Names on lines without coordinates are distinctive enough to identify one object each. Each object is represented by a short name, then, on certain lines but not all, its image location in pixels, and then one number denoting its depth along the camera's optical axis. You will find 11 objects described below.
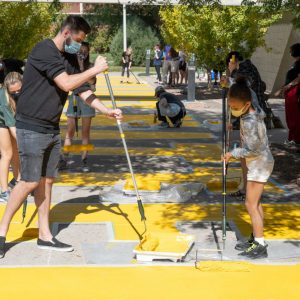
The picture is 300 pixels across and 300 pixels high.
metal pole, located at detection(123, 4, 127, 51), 30.64
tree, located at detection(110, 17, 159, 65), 36.95
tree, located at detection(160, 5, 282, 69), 17.07
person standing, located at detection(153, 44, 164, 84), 23.68
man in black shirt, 4.92
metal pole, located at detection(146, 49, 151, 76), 27.58
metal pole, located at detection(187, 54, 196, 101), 16.38
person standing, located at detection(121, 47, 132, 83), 25.46
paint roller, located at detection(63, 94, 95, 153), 7.49
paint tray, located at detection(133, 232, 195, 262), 4.93
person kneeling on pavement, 11.84
